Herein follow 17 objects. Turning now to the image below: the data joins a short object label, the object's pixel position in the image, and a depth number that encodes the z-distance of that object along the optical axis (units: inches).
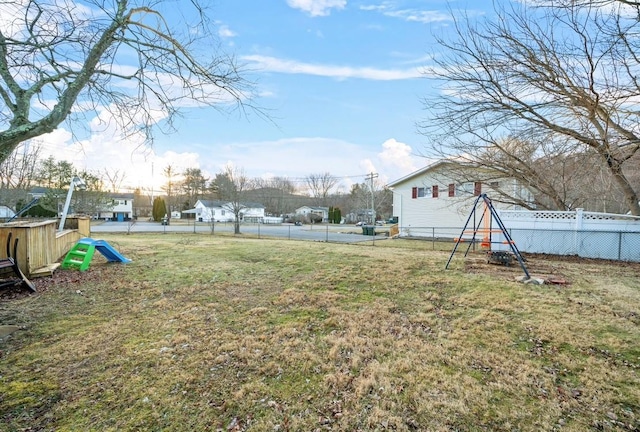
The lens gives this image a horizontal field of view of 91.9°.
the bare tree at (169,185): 1962.4
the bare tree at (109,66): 135.3
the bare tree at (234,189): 959.6
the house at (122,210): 1986.5
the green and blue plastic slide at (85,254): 285.9
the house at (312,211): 2227.0
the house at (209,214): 1953.7
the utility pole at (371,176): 1453.0
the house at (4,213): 1061.1
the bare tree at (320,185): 2409.0
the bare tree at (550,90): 280.7
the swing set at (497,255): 315.8
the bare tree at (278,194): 2090.3
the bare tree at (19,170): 510.9
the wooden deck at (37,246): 226.5
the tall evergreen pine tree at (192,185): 2118.6
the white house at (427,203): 681.6
